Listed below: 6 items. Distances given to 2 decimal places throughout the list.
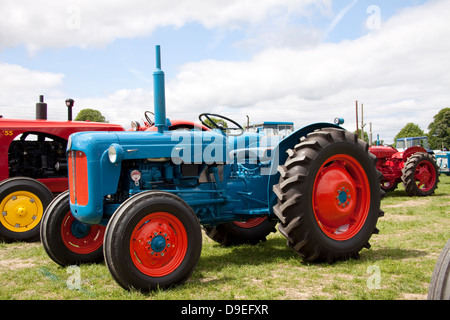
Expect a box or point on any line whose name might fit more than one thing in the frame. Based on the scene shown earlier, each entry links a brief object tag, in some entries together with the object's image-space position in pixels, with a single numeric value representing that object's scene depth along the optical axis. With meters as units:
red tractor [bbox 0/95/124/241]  5.91
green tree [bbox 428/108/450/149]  58.80
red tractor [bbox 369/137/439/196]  11.04
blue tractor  3.46
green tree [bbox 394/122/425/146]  70.94
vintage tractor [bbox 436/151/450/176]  15.09
